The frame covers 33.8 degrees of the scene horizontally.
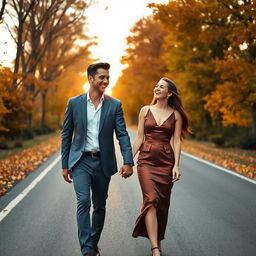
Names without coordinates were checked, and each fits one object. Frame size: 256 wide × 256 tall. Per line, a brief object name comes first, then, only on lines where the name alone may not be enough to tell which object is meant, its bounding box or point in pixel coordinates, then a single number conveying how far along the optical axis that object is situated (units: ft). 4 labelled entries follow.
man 14.73
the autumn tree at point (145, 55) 110.11
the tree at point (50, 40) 62.80
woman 15.33
